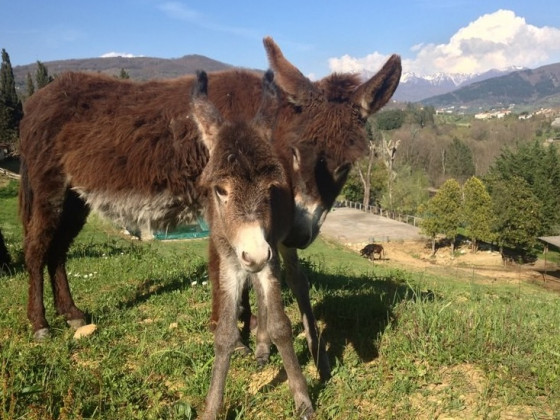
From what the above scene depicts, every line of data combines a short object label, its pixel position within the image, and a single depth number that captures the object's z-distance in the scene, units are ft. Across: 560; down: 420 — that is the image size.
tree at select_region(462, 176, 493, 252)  119.96
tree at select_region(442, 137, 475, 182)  257.75
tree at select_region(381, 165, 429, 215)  178.91
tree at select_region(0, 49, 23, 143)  143.10
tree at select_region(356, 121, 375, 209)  184.85
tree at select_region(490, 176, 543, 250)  111.55
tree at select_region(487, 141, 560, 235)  125.90
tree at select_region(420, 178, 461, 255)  123.85
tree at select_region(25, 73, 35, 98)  168.74
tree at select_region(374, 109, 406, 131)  403.19
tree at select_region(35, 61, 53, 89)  183.42
